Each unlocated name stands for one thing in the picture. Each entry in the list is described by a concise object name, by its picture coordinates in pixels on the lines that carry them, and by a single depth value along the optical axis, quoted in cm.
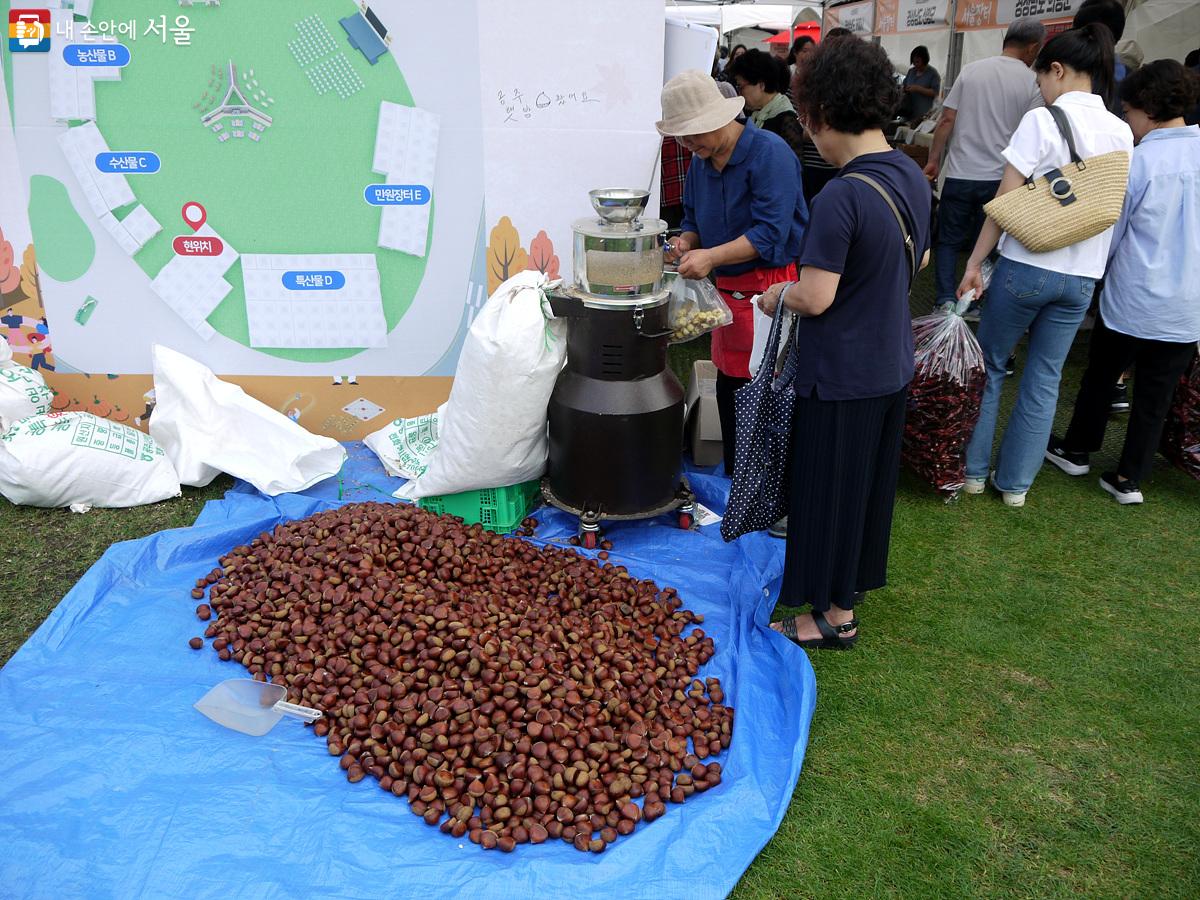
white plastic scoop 261
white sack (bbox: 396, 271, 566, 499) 345
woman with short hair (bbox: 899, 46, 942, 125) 1020
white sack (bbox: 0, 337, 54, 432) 398
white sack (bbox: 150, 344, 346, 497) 401
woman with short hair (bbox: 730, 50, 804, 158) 562
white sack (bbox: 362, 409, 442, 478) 413
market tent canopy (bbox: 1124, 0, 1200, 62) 642
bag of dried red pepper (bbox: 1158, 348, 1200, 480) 397
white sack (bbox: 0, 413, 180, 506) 377
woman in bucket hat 330
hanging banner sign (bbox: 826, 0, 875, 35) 1185
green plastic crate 375
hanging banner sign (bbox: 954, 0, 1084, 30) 753
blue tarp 214
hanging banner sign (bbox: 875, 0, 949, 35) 1012
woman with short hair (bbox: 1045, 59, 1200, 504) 360
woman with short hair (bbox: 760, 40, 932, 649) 241
